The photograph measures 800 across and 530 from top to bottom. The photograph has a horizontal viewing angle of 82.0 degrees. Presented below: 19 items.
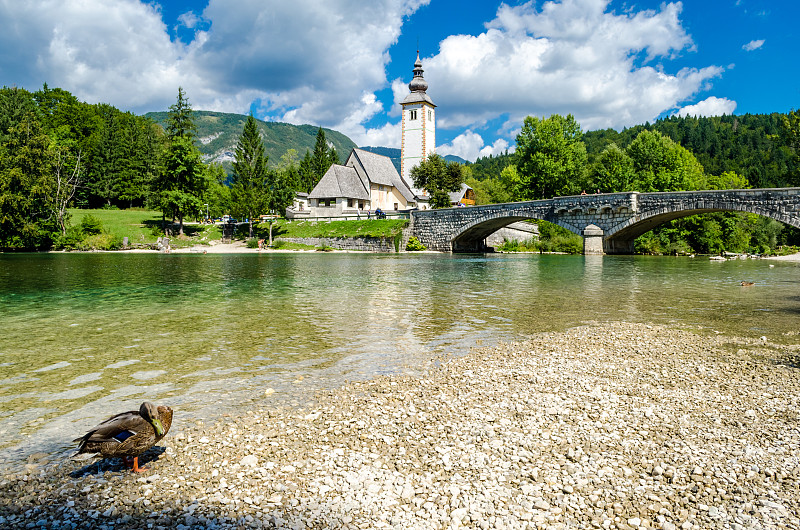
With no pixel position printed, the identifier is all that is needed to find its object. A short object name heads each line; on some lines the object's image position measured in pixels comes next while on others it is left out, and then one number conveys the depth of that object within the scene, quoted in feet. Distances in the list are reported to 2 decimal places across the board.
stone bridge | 117.21
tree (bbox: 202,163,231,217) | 281.74
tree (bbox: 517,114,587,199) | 224.12
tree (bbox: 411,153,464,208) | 216.33
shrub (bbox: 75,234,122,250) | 175.32
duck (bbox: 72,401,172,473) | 14.25
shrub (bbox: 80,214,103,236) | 181.37
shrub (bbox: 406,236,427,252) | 194.39
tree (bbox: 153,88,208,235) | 190.08
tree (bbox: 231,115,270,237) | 199.11
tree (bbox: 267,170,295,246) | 236.63
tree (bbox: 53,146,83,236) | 175.42
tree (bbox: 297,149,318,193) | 306.96
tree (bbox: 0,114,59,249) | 156.46
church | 238.89
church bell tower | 273.33
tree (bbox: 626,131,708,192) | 198.59
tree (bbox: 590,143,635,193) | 200.03
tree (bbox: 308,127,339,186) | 309.63
